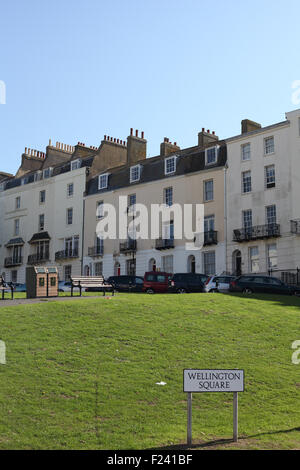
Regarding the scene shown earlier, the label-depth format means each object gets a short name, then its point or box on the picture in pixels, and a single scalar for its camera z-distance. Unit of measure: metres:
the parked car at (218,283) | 36.97
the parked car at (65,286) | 44.37
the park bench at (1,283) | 27.92
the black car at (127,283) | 40.75
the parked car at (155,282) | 39.81
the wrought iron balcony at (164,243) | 50.03
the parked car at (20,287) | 48.04
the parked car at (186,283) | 39.22
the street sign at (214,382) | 11.68
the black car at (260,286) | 35.44
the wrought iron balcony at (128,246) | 52.81
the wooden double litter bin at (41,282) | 28.69
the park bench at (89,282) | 29.36
